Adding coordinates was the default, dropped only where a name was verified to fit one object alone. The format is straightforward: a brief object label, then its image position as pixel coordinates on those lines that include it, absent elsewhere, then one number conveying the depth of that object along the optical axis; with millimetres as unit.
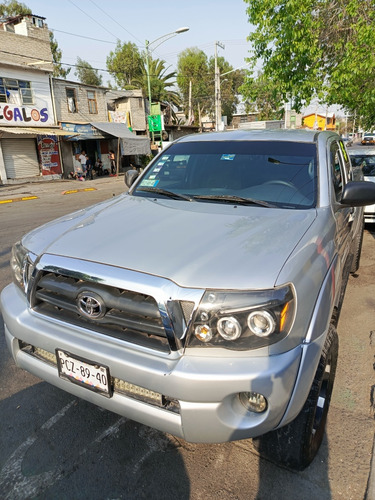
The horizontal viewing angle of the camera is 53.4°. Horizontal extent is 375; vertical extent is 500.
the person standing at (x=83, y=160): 22766
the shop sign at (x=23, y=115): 19250
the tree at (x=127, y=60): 48156
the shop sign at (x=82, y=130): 22344
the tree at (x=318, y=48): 8742
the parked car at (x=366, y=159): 8402
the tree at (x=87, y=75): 46688
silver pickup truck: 1660
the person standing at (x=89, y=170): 23214
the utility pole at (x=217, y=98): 28969
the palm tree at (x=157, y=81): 36188
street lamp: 21750
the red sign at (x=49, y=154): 21328
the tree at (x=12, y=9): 36750
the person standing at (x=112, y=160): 26234
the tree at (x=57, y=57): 40062
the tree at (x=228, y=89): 60250
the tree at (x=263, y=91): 10570
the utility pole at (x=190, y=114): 44881
